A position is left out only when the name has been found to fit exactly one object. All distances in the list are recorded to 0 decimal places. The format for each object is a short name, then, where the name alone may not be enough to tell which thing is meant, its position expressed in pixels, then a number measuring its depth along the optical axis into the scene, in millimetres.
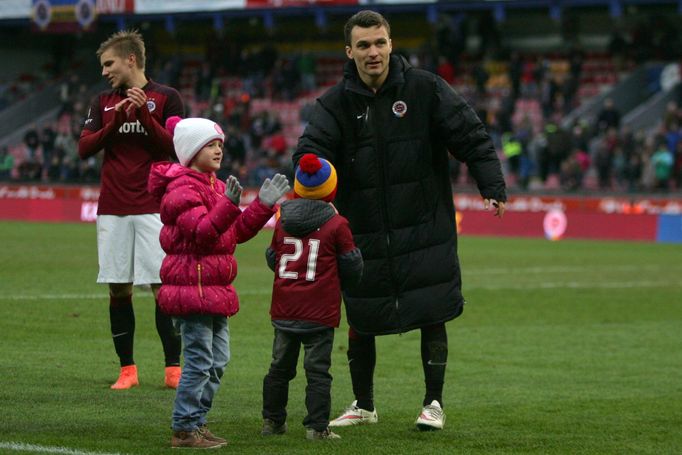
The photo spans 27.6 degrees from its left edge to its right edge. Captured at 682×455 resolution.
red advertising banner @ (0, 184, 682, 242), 29703
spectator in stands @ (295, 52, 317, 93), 46156
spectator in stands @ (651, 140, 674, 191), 32750
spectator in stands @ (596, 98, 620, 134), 36406
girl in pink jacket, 6941
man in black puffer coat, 7969
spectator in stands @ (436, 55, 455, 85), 41750
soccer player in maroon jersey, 9266
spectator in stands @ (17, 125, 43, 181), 41375
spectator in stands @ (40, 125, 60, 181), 41688
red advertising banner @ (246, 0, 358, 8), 44312
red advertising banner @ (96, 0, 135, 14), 48688
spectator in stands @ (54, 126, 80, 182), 39406
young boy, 7387
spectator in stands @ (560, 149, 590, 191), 33531
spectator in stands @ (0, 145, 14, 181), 42450
